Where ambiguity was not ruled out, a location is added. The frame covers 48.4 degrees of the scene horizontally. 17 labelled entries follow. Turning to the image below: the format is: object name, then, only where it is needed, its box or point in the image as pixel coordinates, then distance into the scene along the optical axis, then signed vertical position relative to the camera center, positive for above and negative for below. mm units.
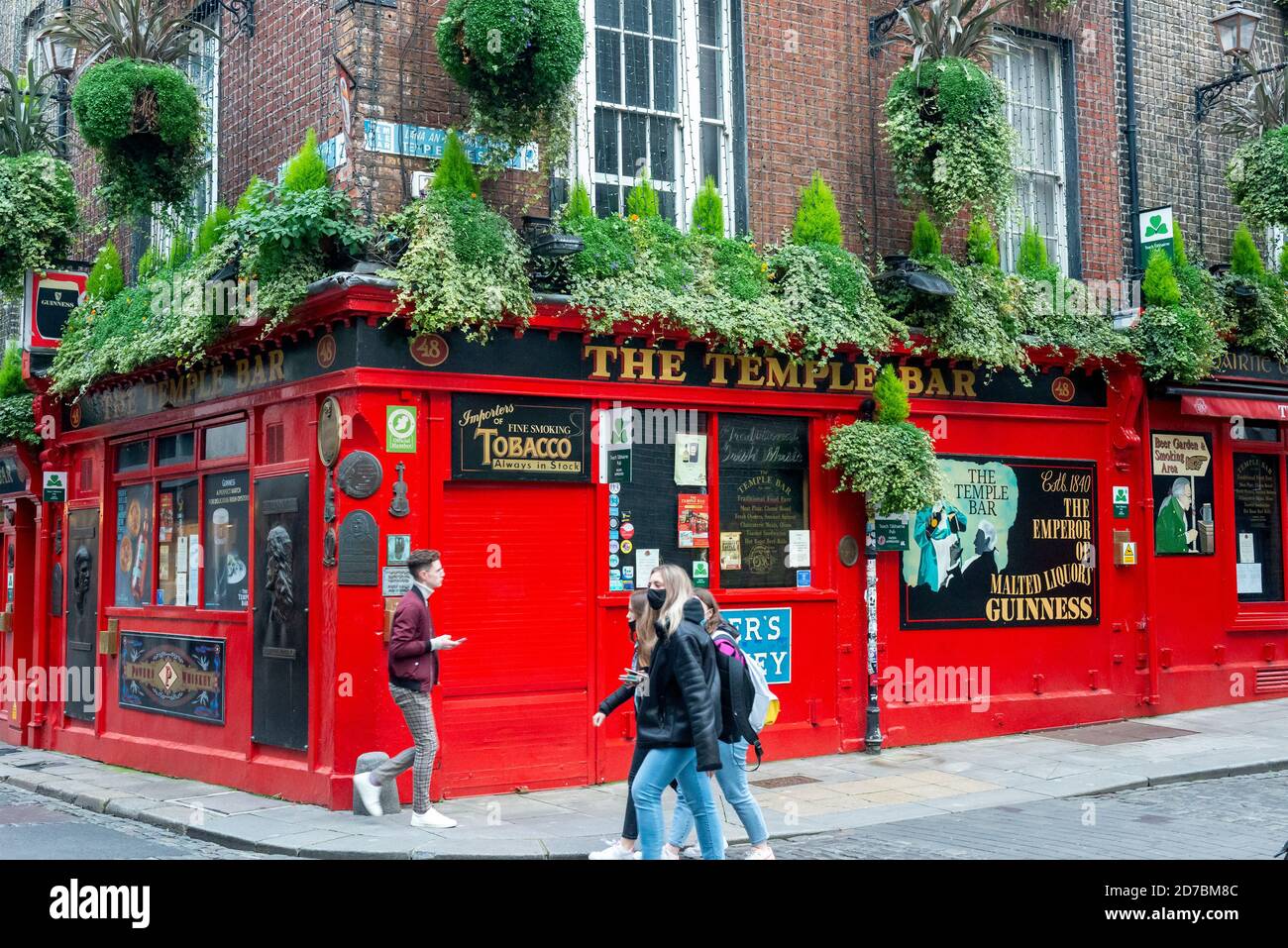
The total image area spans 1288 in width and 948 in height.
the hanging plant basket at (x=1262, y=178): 15391 +4061
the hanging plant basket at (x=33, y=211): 14172 +3617
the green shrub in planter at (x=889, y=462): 12930 +880
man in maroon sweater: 10203 -715
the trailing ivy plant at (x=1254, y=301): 15930 +2791
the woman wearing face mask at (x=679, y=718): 7805 -858
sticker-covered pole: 13312 -976
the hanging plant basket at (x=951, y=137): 13305 +3932
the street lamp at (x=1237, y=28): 15969 +5846
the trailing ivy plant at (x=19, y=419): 16375 +1766
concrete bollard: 10680 -1655
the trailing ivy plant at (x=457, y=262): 11023 +2387
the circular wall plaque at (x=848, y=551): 13508 +76
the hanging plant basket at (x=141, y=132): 12680 +3944
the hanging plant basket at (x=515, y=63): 10898 +3870
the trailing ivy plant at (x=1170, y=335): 14891 +2272
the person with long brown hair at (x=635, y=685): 8266 -729
